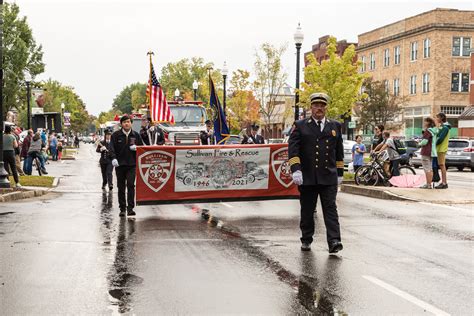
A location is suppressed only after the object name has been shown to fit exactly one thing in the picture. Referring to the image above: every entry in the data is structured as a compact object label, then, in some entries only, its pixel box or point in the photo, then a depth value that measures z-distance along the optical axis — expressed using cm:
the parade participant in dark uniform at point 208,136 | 2348
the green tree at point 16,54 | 5584
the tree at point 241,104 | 5469
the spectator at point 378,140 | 1983
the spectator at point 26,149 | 2422
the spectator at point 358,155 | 2191
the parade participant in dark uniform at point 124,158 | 1276
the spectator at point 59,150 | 4182
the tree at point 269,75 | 4891
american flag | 1883
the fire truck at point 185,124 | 2520
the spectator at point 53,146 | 4001
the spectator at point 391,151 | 1967
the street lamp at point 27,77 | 4097
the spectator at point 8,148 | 1778
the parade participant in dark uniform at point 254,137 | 1530
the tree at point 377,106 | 5403
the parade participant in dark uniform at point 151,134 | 1711
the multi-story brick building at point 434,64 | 5612
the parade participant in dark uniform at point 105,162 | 1808
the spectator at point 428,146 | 1752
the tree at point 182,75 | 8625
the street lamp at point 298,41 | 2153
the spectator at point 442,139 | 1753
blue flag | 1834
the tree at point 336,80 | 3594
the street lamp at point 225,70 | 3338
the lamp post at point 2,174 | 1659
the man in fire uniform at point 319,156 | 873
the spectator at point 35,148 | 2372
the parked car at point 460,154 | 3347
